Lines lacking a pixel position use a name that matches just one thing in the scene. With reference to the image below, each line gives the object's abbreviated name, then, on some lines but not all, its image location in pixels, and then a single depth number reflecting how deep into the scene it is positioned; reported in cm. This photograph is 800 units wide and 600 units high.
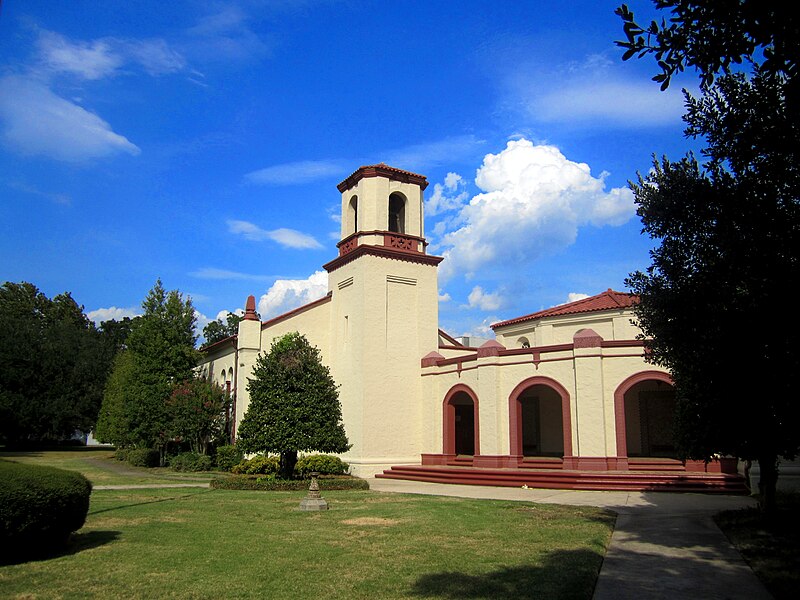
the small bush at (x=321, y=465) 2572
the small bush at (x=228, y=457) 3003
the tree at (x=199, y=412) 3195
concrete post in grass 1547
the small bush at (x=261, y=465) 2577
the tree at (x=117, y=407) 3632
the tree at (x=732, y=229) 618
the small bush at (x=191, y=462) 3094
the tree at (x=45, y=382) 4859
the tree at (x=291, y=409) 2280
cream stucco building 2344
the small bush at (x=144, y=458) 3450
